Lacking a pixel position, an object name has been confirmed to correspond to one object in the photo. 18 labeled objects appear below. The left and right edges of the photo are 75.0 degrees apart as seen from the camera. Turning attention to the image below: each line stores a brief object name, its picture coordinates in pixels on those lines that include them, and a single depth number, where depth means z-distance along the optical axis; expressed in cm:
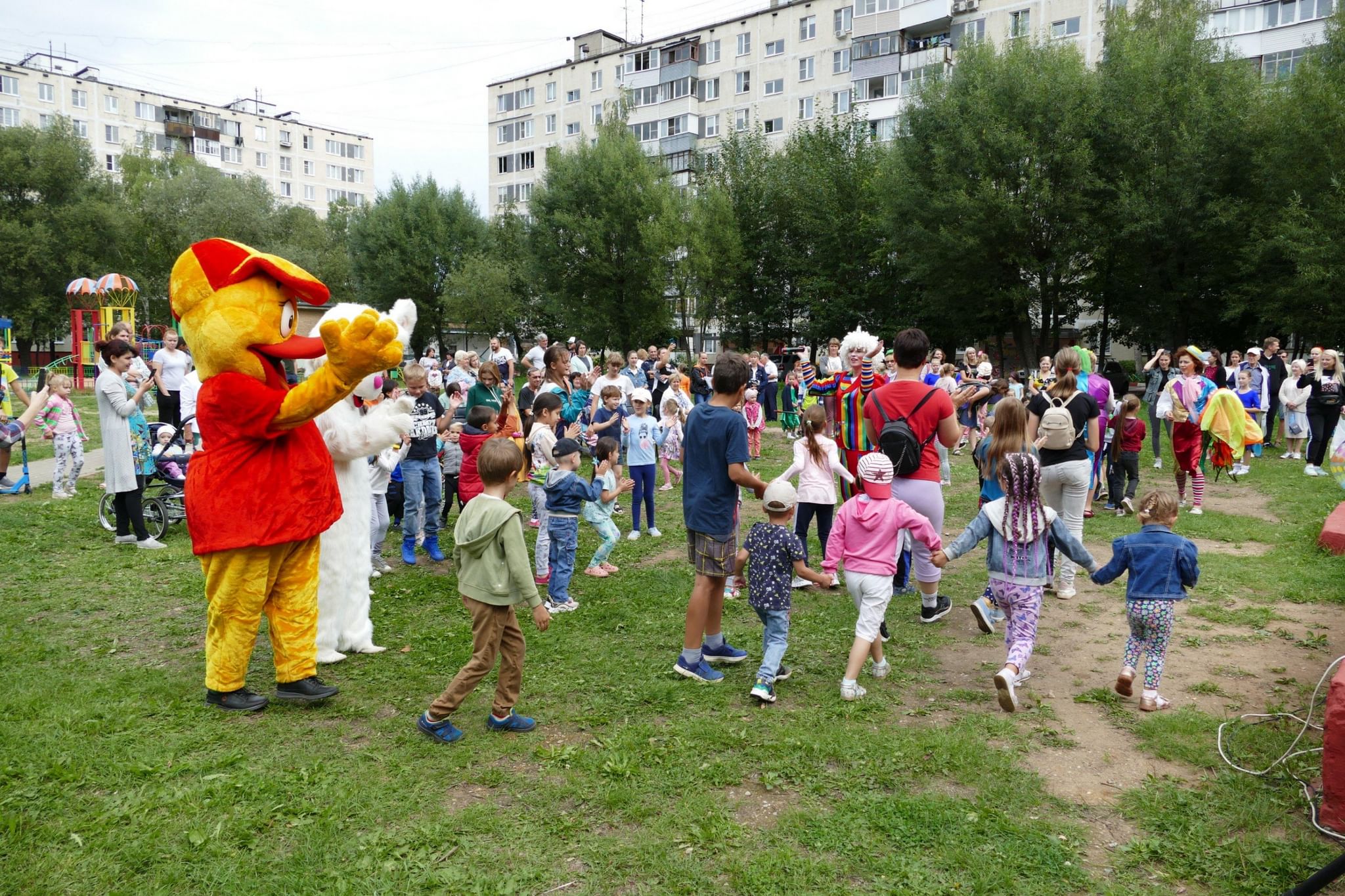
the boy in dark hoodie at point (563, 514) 702
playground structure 2850
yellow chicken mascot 476
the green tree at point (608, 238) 3709
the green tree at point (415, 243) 4494
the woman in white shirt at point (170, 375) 1337
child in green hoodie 453
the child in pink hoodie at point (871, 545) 520
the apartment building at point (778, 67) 3678
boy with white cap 512
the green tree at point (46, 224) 3769
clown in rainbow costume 698
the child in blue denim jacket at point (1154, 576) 491
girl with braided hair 514
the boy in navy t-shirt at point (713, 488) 521
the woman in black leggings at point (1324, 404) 1351
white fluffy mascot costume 579
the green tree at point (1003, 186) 2708
